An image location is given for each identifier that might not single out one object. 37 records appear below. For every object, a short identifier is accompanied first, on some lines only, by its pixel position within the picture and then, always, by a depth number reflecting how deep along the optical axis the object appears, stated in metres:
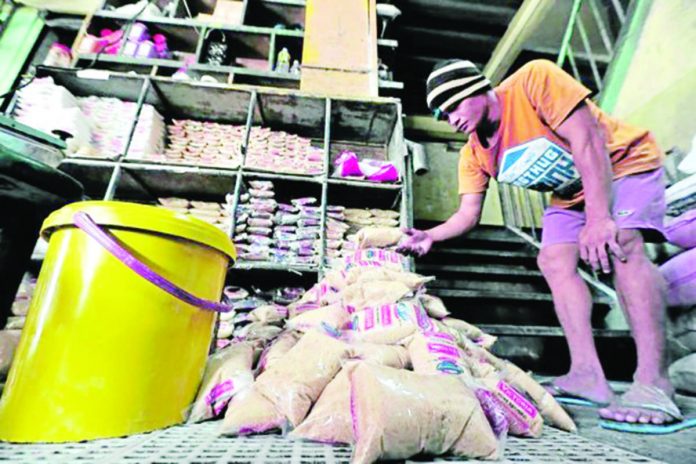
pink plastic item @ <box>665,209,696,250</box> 1.63
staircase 1.93
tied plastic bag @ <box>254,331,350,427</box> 0.78
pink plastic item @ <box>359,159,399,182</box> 2.59
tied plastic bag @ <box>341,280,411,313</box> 1.33
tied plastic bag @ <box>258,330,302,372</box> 1.03
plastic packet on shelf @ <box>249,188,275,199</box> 2.54
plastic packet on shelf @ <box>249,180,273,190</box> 2.54
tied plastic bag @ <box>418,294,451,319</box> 1.45
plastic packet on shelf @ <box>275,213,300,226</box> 2.58
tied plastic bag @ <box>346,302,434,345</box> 1.15
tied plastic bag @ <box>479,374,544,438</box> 0.84
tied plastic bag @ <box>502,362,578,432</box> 0.93
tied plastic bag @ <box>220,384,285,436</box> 0.75
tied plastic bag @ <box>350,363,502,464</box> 0.61
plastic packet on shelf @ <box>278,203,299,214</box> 2.64
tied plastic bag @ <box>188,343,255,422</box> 0.86
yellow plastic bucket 0.70
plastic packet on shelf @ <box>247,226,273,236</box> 2.48
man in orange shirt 1.13
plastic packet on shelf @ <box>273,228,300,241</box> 2.52
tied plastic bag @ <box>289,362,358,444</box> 0.71
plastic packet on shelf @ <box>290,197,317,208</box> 2.63
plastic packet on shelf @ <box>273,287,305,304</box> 2.42
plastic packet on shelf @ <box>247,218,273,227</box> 2.49
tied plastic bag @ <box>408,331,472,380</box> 0.90
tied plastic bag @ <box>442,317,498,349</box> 1.42
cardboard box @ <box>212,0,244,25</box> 3.56
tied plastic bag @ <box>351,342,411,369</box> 0.96
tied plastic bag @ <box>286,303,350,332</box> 1.21
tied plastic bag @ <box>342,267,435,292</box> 1.45
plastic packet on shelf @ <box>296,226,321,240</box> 2.54
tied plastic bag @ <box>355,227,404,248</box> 1.82
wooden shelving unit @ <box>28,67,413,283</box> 2.38
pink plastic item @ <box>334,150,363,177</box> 2.65
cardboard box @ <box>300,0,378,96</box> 3.10
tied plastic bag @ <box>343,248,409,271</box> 1.63
